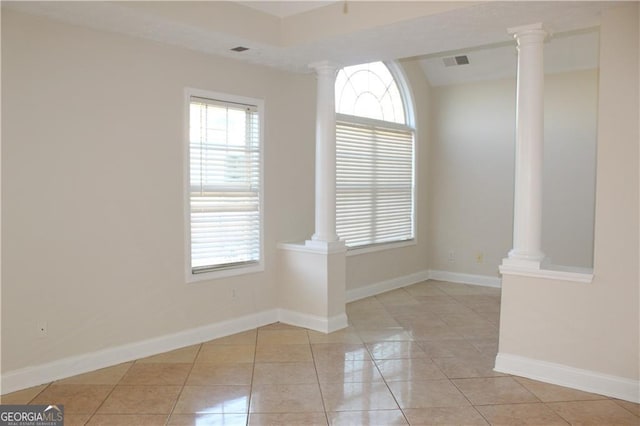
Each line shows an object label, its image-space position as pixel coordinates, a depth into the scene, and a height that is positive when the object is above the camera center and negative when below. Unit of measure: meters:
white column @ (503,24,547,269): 3.75 +0.33
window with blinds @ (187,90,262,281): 4.55 +0.05
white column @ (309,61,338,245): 4.94 +0.32
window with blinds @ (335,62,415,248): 6.06 +0.38
